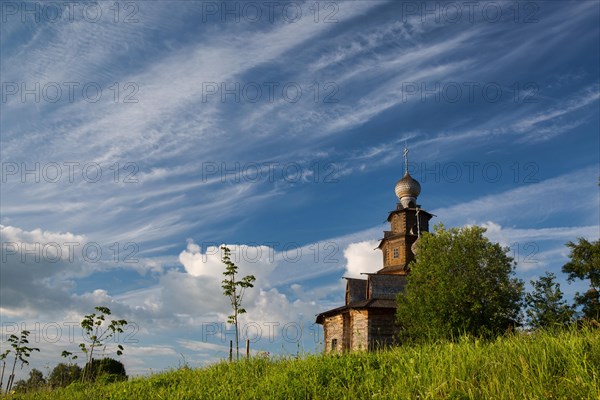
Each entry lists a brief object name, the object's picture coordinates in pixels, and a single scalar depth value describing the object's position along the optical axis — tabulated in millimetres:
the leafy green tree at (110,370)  19653
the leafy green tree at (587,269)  34406
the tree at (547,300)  33250
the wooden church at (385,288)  38719
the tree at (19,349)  24078
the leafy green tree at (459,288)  28750
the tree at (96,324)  21447
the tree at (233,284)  26469
